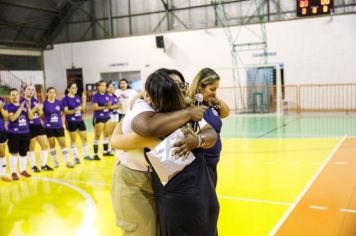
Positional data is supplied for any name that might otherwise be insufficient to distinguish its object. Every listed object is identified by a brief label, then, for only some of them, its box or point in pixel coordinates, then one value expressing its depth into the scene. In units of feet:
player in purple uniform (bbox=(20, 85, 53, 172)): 28.37
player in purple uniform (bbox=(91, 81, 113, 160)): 32.32
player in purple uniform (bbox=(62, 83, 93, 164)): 30.38
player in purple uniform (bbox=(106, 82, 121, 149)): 32.73
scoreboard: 48.88
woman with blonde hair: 12.28
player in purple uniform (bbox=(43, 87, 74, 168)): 28.78
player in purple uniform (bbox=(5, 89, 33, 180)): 26.25
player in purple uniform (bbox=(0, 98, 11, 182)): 25.64
